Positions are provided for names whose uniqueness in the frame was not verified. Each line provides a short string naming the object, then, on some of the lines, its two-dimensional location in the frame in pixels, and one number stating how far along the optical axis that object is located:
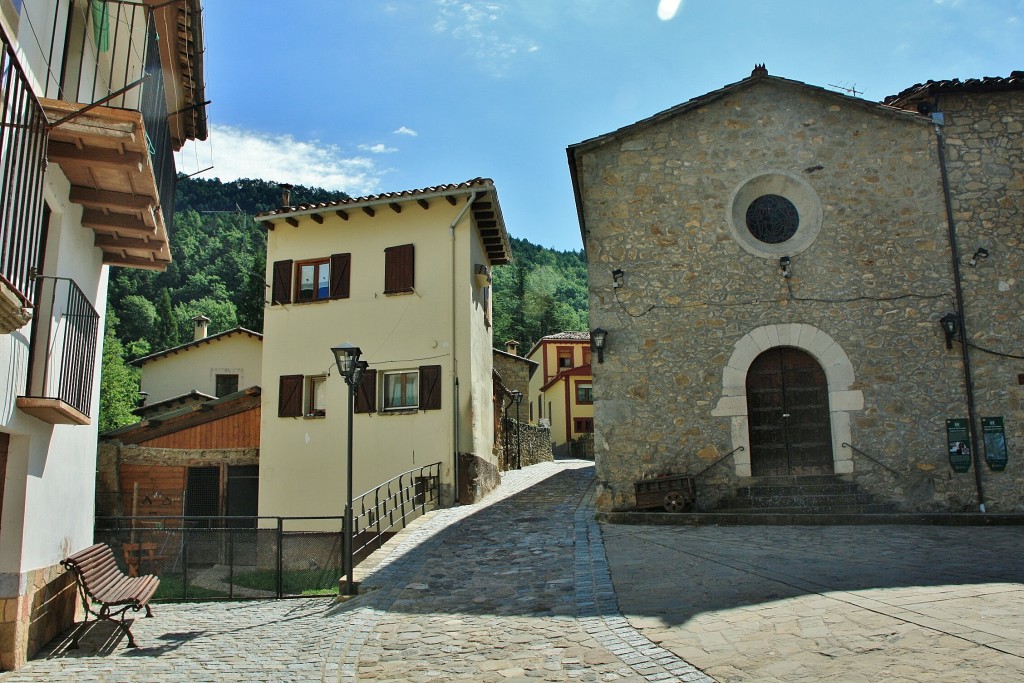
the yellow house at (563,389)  46.41
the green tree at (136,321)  54.09
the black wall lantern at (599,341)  12.22
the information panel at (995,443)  11.38
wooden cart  11.45
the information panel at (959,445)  11.43
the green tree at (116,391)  33.50
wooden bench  6.84
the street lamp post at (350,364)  9.38
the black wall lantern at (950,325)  11.62
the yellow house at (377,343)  16.16
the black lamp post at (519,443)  24.41
